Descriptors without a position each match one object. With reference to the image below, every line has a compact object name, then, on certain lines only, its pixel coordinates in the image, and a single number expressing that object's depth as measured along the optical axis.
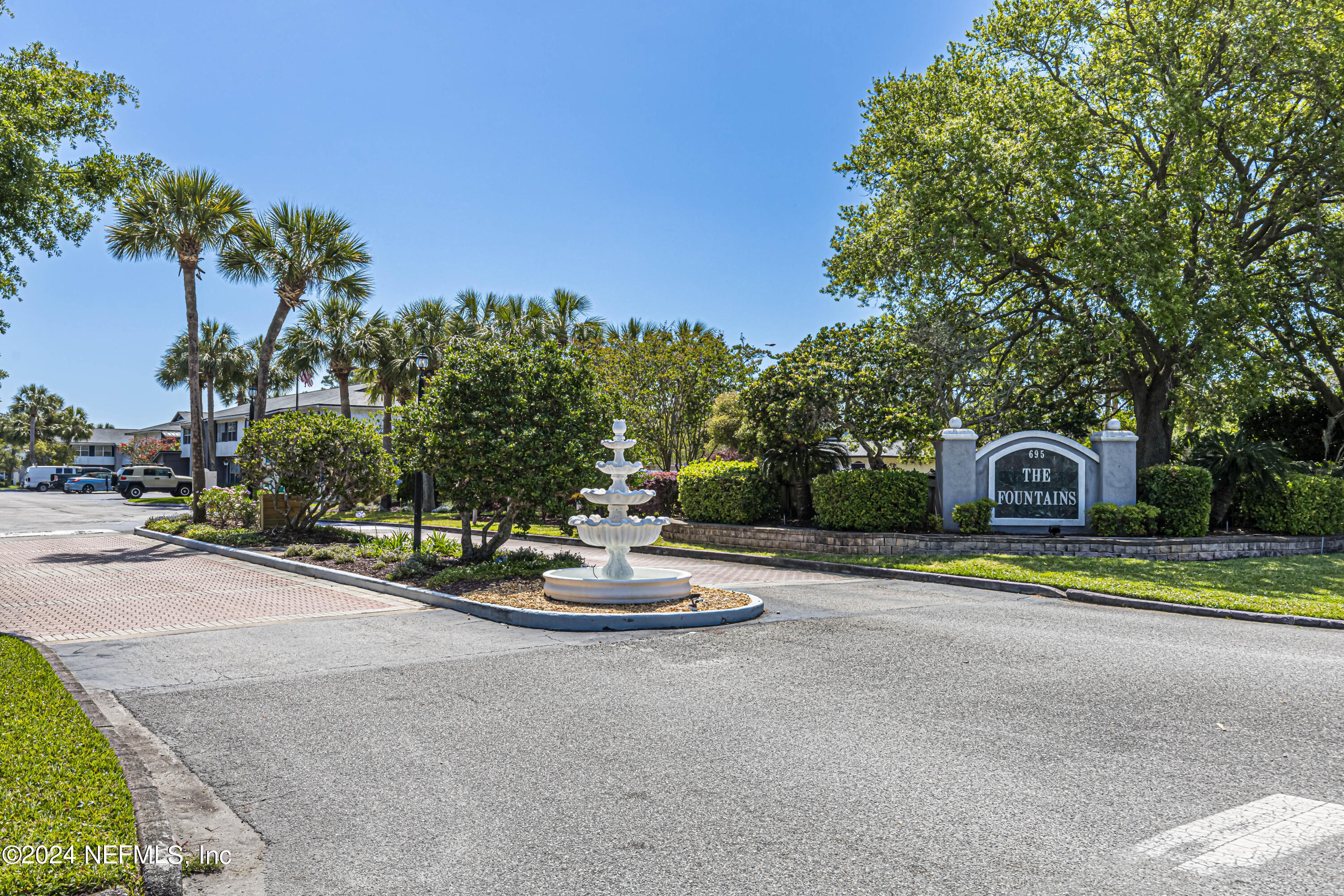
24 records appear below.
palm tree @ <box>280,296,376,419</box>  35.59
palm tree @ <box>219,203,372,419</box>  22.95
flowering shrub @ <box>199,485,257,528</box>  20.78
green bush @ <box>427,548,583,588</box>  12.18
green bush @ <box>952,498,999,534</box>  16.91
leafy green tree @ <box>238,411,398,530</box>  18.56
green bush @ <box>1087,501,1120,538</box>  16.62
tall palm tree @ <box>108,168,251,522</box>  21.41
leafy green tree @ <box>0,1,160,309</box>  9.83
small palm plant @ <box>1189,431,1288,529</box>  18.09
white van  63.72
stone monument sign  16.97
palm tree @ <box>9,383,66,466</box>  90.06
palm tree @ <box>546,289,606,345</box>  34.69
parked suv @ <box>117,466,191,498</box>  46.97
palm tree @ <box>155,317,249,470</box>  51.12
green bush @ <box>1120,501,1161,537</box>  16.52
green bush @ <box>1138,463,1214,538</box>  16.89
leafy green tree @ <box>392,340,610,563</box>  12.68
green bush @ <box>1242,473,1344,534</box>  18.27
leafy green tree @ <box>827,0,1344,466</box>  17.02
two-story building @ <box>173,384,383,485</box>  55.44
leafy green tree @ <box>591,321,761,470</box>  32.09
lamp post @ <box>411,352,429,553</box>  14.97
